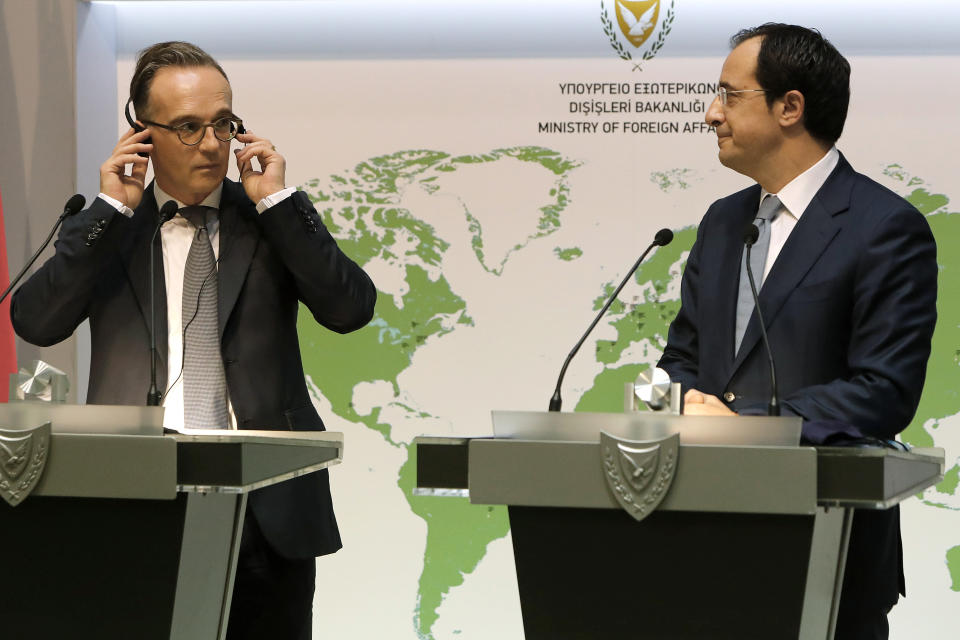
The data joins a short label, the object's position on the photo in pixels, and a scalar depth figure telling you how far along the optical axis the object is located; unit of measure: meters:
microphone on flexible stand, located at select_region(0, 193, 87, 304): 4.91
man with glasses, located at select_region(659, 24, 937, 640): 4.49
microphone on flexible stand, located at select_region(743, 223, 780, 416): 3.87
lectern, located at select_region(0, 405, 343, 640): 3.71
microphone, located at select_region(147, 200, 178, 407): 4.30
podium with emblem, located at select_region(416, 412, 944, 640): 3.38
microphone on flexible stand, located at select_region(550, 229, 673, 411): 4.18
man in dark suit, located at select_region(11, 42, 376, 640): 4.90
